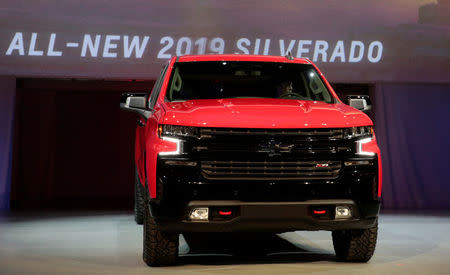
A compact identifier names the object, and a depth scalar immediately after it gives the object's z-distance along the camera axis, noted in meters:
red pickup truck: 5.33
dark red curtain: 16.50
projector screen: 11.95
